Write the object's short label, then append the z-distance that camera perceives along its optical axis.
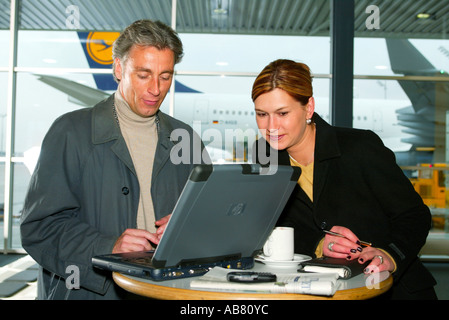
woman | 1.79
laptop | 1.18
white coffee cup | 1.62
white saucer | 1.58
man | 1.62
